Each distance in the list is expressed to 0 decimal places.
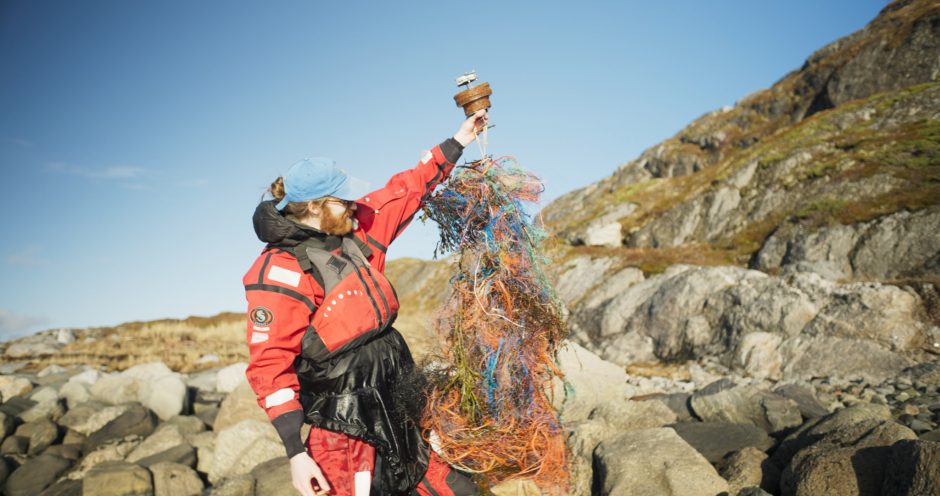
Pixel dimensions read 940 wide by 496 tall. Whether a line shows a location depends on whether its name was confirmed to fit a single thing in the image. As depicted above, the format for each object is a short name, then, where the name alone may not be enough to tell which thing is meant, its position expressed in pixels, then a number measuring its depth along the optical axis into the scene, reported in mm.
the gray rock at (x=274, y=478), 7637
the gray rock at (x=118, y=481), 8727
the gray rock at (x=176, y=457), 10484
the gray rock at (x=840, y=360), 10336
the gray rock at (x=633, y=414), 8141
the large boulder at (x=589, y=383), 8805
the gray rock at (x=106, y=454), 11297
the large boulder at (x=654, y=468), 5582
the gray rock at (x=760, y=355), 12023
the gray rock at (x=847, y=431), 5281
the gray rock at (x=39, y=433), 12438
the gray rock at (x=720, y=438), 6941
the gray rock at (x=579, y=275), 20039
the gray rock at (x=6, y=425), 12637
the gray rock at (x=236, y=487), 7566
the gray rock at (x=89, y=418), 13008
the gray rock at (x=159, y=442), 11219
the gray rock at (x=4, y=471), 10664
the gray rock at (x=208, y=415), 13172
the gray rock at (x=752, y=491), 5018
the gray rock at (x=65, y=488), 9781
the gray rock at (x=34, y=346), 30344
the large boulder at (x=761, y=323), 11000
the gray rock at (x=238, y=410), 11648
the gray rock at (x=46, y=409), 13638
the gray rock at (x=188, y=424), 12281
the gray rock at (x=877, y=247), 13273
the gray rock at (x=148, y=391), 13719
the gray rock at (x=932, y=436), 5349
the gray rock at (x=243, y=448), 9133
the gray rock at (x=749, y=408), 7668
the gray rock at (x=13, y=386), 15586
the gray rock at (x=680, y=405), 8609
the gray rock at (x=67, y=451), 11878
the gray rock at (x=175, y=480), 9094
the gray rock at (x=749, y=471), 5895
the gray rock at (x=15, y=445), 12055
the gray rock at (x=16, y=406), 14016
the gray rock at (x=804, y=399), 8188
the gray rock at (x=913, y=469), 3918
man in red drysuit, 3275
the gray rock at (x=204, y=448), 10539
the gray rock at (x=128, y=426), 12383
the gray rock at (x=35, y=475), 10344
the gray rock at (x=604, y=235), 27250
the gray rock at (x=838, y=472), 4707
